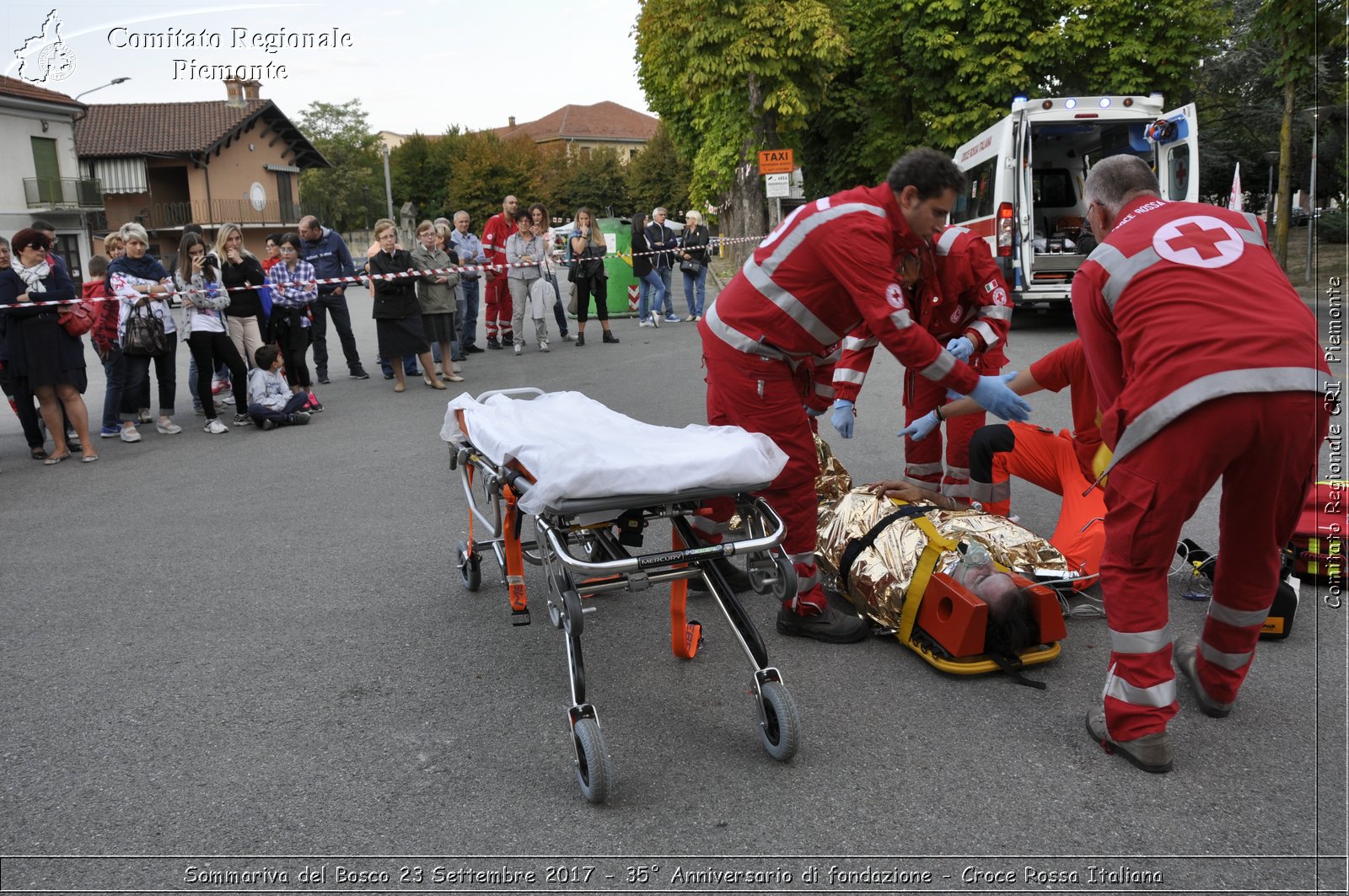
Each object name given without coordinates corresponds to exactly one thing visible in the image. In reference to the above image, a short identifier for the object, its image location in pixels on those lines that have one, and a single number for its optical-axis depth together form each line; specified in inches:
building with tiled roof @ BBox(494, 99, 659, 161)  4247.0
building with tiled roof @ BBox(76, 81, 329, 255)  2076.8
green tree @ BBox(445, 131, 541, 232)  2967.5
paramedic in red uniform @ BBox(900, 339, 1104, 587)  175.5
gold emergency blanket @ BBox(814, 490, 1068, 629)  167.2
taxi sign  791.7
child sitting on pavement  392.2
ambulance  539.5
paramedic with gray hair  116.0
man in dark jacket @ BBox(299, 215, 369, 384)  491.2
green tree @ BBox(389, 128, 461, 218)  3203.7
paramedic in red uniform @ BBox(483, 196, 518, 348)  576.4
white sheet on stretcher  121.8
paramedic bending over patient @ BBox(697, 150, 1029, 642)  155.2
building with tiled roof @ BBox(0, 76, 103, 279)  1489.9
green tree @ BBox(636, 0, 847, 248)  993.5
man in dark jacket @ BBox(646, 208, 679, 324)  694.0
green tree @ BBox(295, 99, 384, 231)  3112.7
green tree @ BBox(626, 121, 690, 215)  2974.9
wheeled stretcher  123.0
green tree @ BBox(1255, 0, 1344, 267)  426.6
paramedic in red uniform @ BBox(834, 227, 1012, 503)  197.5
